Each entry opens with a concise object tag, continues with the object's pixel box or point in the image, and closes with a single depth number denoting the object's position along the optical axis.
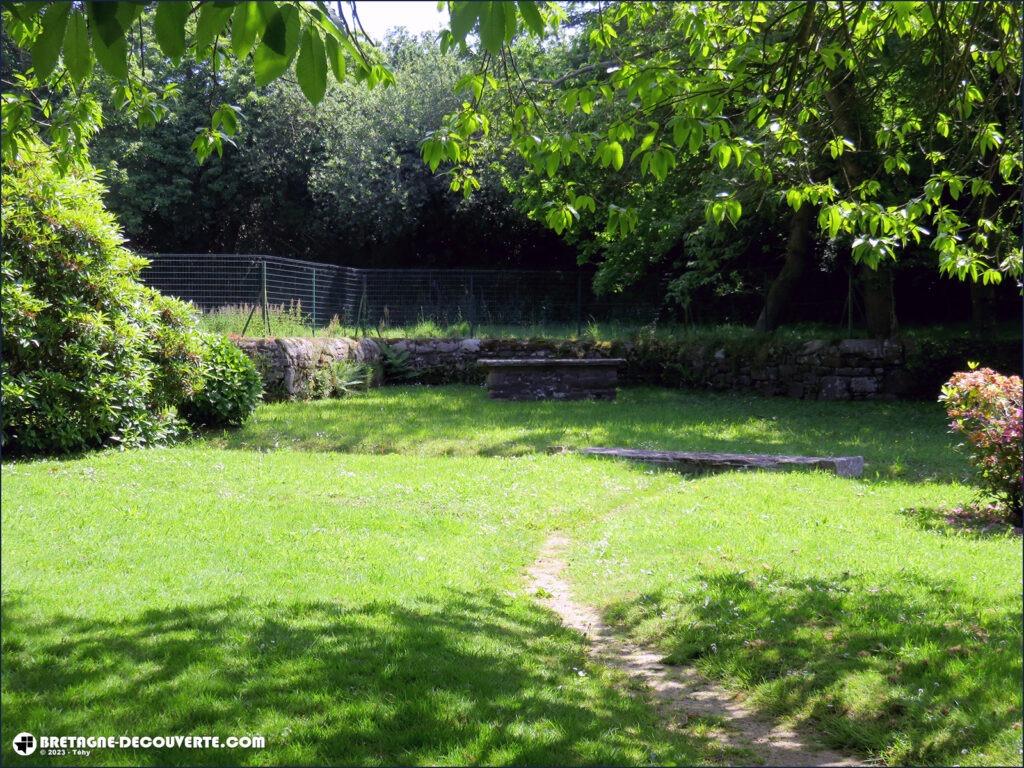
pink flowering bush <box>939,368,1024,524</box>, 7.73
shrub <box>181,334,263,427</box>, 12.41
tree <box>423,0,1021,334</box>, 5.03
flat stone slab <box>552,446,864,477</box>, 10.34
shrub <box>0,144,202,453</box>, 9.62
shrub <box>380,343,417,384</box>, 20.28
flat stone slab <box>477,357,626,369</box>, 17.44
